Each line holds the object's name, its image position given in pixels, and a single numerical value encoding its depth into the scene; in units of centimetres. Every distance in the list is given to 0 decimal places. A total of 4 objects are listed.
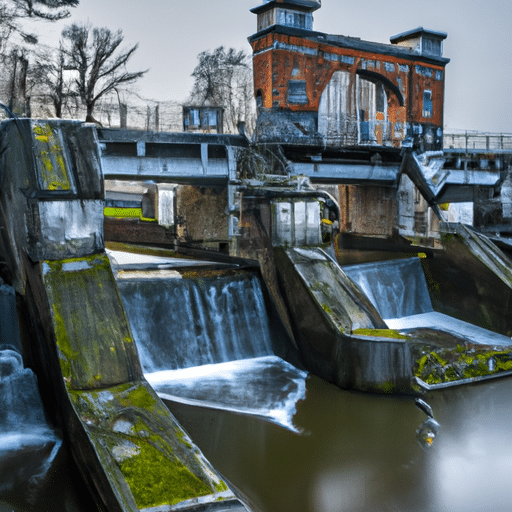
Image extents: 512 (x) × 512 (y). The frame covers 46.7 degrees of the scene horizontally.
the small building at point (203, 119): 2248
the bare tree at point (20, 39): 2319
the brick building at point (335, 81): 2036
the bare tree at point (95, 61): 2606
